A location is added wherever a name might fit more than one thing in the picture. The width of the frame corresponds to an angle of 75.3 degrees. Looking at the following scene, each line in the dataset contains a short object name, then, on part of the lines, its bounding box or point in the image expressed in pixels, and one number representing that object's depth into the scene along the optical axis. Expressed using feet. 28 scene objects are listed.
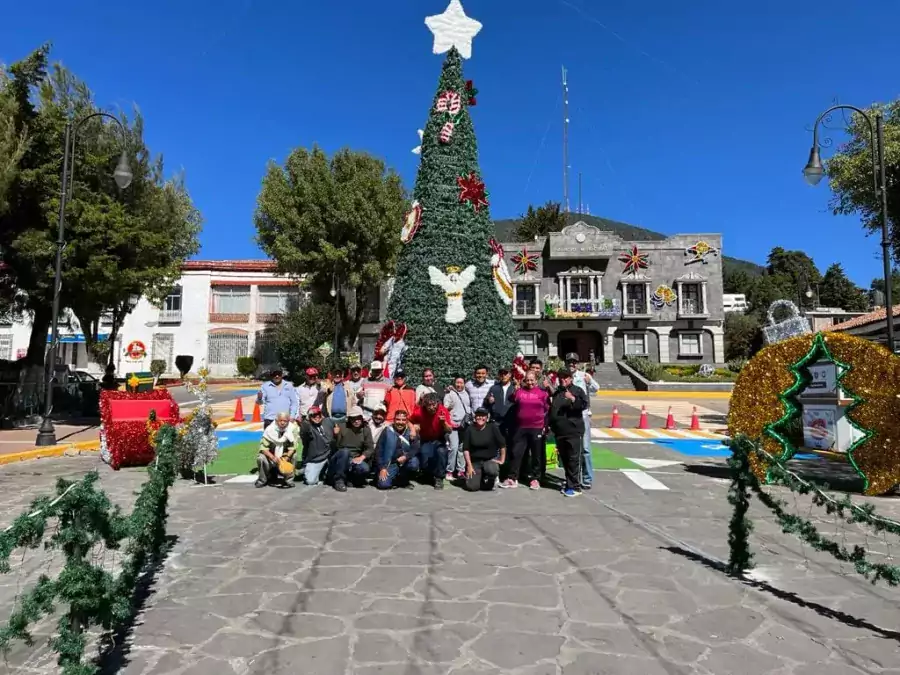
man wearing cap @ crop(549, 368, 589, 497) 25.63
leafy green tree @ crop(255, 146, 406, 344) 101.76
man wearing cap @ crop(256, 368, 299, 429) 29.27
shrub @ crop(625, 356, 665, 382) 109.19
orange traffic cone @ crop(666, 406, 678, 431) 53.57
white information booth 27.20
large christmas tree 41.34
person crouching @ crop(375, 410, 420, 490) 26.37
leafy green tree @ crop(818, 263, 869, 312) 223.10
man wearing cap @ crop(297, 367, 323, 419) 31.76
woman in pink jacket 26.78
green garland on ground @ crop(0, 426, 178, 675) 9.00
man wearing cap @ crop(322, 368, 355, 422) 30.58
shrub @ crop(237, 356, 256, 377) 128.67
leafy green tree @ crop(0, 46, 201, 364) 46.50
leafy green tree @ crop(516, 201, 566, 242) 168.14
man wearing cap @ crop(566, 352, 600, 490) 27.37
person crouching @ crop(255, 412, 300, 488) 26.89
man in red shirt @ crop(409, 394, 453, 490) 27.25
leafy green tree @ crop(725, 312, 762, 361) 146.20
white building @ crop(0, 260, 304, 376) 131.75
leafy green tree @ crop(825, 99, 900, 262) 58.75
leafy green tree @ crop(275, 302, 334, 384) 114.83
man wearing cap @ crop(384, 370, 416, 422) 28.45
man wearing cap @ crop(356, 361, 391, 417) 30.19
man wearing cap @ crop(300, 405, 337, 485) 27.43
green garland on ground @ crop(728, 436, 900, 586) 13.42
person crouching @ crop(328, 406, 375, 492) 26.55
